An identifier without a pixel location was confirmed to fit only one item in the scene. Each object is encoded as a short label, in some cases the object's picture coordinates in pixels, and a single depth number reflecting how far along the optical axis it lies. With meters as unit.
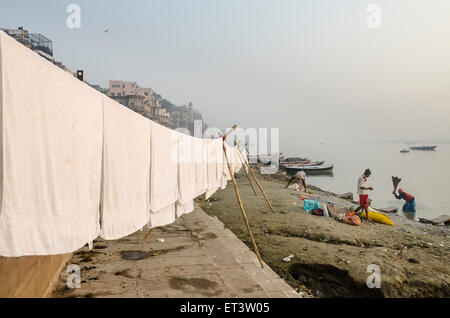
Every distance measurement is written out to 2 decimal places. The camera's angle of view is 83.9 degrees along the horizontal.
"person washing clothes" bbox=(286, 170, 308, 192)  18.25
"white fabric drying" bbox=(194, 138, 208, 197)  6.98
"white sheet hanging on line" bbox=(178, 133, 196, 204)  5.54
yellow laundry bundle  10.17
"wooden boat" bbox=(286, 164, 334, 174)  39.52
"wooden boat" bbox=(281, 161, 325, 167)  44.64
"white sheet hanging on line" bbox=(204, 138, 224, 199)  8.68
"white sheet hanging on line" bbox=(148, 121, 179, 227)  4.11
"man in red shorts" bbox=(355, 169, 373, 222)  9.88
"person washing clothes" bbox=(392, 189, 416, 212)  16.47
